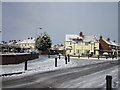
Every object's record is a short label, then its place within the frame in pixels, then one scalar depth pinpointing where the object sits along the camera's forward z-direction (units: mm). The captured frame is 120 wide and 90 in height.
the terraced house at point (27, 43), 105375
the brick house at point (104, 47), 66038
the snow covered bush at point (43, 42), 55069
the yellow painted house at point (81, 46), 63156
